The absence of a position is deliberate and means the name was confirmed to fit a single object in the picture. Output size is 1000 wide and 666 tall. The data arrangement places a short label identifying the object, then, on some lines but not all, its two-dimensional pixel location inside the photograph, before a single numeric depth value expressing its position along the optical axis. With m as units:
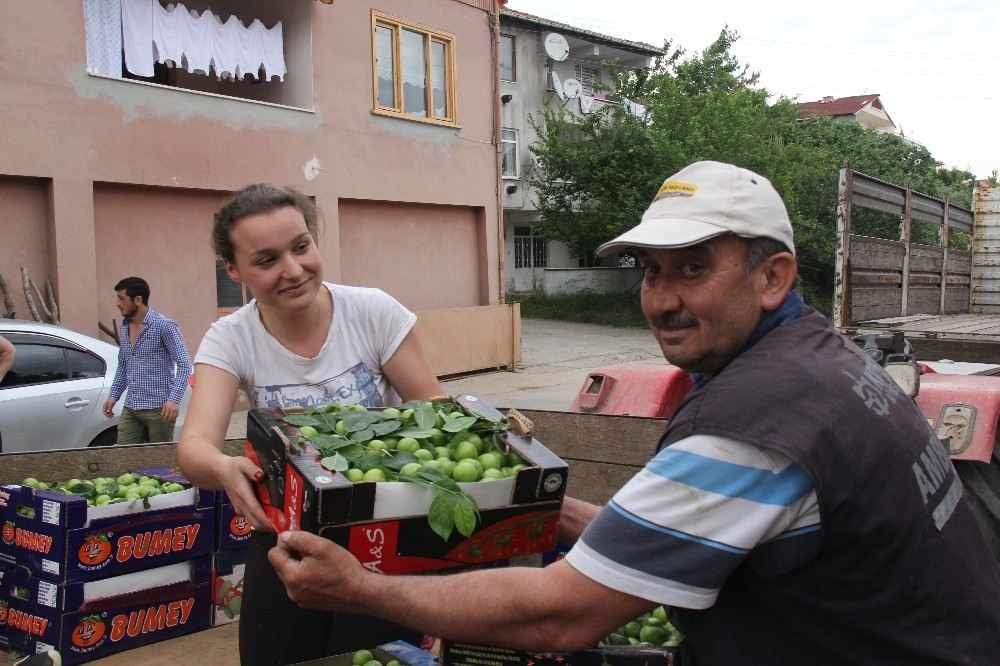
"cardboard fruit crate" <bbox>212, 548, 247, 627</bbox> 4.66
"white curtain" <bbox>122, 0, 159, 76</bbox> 12.51
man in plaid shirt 7.48
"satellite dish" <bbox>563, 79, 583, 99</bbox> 30.28
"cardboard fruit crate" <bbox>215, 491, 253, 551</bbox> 4.64
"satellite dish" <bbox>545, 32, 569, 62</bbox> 29.72
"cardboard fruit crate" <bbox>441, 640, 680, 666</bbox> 2.21
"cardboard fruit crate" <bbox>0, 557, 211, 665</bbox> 4.17
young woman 2.70
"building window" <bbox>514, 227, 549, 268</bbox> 32.06
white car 7.39
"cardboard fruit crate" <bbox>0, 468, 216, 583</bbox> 4.16
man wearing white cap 1.62
